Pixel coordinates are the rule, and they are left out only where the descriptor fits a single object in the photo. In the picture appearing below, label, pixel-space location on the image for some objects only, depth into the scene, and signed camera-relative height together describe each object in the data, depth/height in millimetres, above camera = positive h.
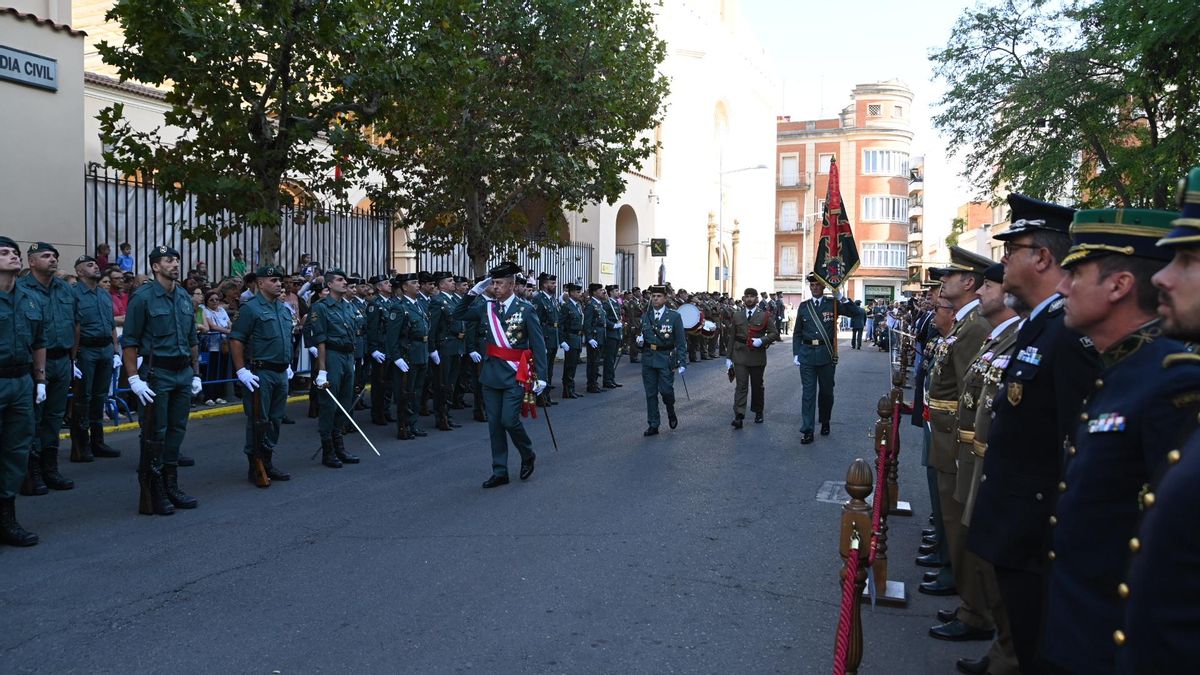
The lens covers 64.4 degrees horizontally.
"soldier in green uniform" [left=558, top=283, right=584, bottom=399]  18859 -605
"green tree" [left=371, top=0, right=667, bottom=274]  19078 +3494
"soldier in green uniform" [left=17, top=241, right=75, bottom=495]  8500 -700
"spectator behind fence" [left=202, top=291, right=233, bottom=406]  14523 -770
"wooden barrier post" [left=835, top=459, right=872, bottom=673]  4125 -1094
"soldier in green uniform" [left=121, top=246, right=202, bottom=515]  7793 -707
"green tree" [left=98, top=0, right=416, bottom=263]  11773 +2765
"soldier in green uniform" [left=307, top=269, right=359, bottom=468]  10133 -701
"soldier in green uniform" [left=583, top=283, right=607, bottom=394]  19047 -835
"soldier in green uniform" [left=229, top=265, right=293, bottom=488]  8977 -666
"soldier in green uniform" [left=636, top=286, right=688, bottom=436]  13031 -829
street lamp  47125 +3953
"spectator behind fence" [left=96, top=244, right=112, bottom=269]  14750 +579
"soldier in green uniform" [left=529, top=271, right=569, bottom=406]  17703 -287
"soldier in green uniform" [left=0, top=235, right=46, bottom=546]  6824 -728
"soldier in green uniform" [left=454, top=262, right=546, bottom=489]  9242 -709
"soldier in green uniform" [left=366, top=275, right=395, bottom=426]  13125 -777
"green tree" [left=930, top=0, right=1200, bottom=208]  14773 +3834
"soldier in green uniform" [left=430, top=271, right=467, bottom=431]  13367 -740
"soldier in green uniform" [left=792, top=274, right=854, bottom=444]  12500 -756
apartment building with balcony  74250 +8626
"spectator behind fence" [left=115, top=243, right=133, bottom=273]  16062 +537
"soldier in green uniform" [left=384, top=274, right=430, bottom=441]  12539 -786
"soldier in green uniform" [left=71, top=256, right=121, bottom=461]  10031 -744
